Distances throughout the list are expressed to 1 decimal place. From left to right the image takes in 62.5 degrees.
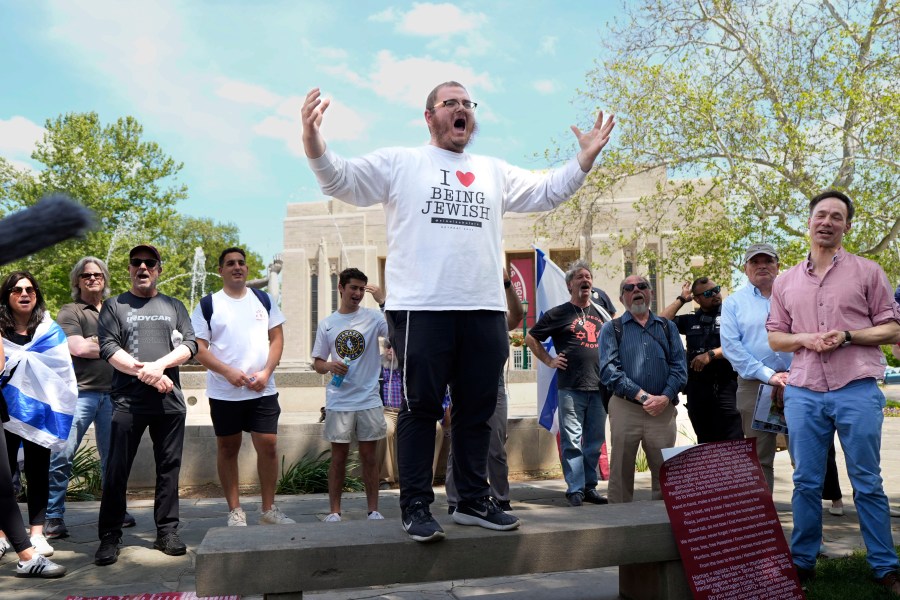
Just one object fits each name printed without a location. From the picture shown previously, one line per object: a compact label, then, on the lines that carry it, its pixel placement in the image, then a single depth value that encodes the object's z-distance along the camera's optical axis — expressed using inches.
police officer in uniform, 268.2
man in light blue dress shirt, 224.7
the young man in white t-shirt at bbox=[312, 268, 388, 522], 235.3
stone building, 1940.2
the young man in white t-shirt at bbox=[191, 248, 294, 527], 219.6
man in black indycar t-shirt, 200.1
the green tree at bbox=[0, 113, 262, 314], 1278.3
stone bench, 124.3
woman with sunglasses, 199.8
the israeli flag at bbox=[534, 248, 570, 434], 313.0
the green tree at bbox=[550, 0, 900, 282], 683.4
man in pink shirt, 163.3
